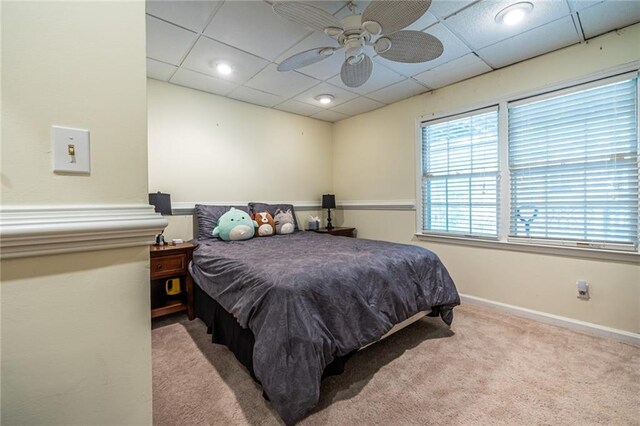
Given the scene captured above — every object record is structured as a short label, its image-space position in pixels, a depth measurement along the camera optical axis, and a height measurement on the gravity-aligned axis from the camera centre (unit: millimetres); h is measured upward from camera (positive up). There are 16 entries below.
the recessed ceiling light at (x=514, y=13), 1914 +1388
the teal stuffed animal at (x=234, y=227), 2928 -198
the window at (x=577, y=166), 2199 +340
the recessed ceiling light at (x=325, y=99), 3508 +1420
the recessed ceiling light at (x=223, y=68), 2694 +1402
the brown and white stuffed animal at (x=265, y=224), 3225 -190
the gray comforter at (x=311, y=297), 1376 -568
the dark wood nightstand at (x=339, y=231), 3938 -342
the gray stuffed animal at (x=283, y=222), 3455 -186
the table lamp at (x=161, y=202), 2629 +70
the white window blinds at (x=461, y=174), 2939 +364
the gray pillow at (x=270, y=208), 3520 +4
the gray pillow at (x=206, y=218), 3059 -105
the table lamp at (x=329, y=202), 4223 +85
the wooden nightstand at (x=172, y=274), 2520 -607
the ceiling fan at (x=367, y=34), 1519 +1112
